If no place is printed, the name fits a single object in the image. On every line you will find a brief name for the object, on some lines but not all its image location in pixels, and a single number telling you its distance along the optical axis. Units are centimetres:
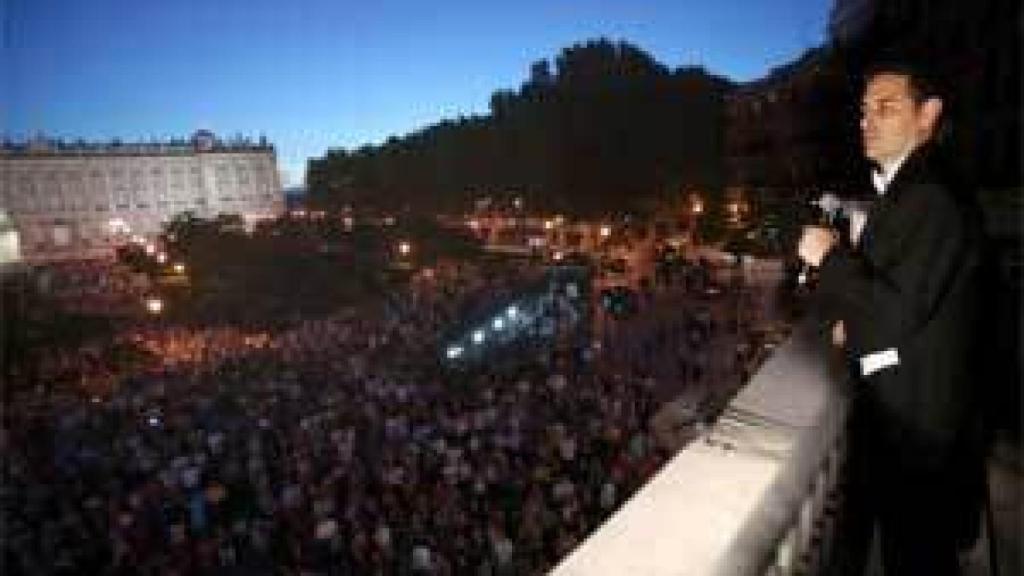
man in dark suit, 260
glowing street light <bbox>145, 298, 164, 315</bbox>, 4739
